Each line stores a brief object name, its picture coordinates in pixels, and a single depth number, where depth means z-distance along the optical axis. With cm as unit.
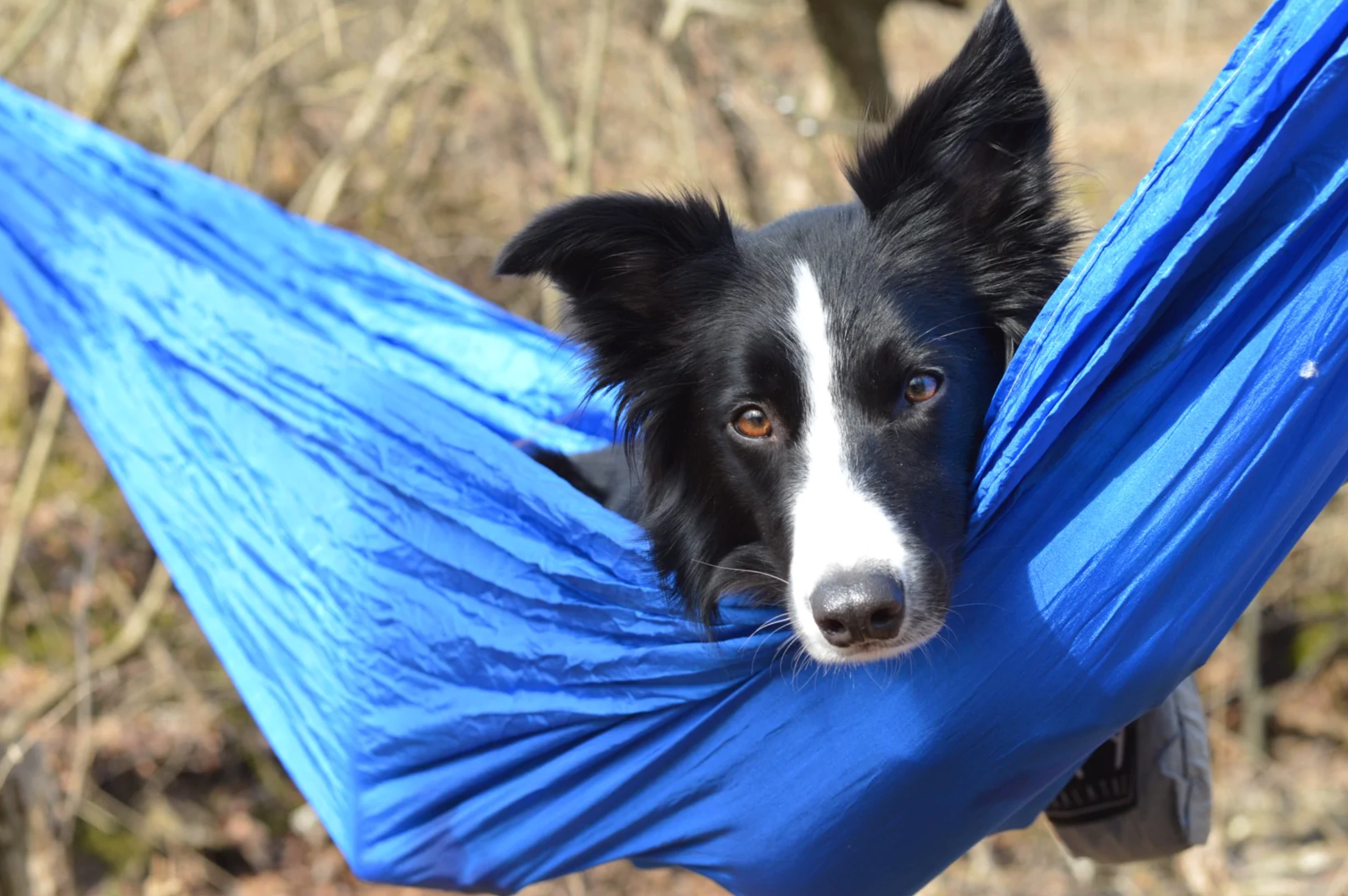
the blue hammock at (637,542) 157
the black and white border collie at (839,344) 169
